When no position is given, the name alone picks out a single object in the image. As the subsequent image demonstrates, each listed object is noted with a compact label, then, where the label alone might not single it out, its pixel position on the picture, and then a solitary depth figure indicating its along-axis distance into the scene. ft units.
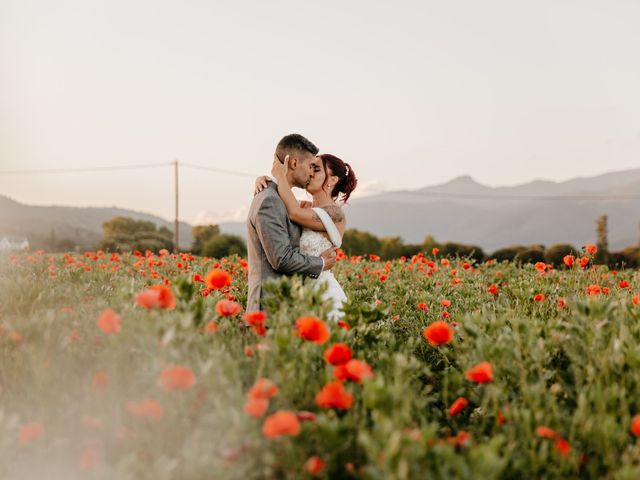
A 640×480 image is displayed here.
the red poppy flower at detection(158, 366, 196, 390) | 8.06
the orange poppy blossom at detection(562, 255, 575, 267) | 24.77
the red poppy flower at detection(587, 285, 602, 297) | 18.45
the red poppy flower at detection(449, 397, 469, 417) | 10.35
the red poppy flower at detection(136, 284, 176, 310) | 9.20
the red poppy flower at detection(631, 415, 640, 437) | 8.53
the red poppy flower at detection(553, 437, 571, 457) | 8.61
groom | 15.17
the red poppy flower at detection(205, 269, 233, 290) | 11.64
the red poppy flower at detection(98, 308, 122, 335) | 9.22
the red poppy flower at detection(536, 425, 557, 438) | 8.79
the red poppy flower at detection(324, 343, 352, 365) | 9.33
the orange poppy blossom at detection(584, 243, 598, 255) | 24.51
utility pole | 119.55
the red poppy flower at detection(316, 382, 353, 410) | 8.49
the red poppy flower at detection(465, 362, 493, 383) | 9.55
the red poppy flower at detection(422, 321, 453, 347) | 11.07
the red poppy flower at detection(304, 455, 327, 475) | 7.92
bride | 16.47
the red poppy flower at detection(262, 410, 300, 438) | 7.29
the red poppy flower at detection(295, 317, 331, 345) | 9.53
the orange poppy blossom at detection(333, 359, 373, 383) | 8.87
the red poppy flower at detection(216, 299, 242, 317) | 10.93
